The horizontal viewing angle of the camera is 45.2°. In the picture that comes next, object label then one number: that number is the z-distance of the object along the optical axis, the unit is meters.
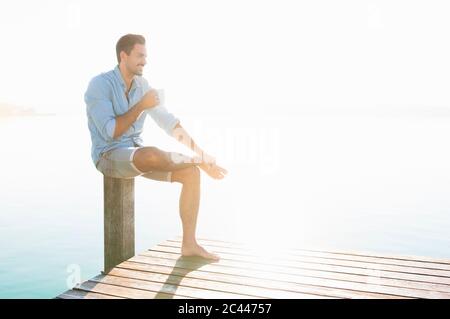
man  4.27
